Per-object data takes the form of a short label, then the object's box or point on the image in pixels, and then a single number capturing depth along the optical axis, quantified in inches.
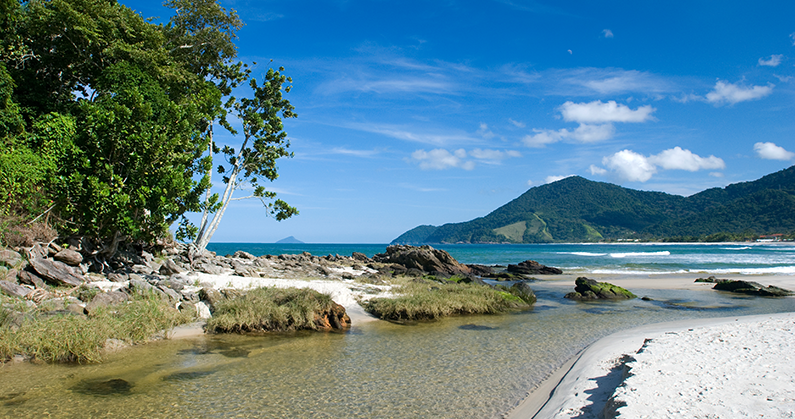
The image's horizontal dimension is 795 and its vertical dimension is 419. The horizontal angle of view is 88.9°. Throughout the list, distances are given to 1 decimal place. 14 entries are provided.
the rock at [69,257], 585.6
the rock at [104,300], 446.2
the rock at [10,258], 501.0
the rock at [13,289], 443.0
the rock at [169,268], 706.8
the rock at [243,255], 1312.7
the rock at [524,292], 828.1
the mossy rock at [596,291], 917.8
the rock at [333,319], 552.1
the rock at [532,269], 1717.5
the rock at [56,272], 520.1
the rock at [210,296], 565.0
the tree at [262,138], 1061.1
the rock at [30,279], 496.3
